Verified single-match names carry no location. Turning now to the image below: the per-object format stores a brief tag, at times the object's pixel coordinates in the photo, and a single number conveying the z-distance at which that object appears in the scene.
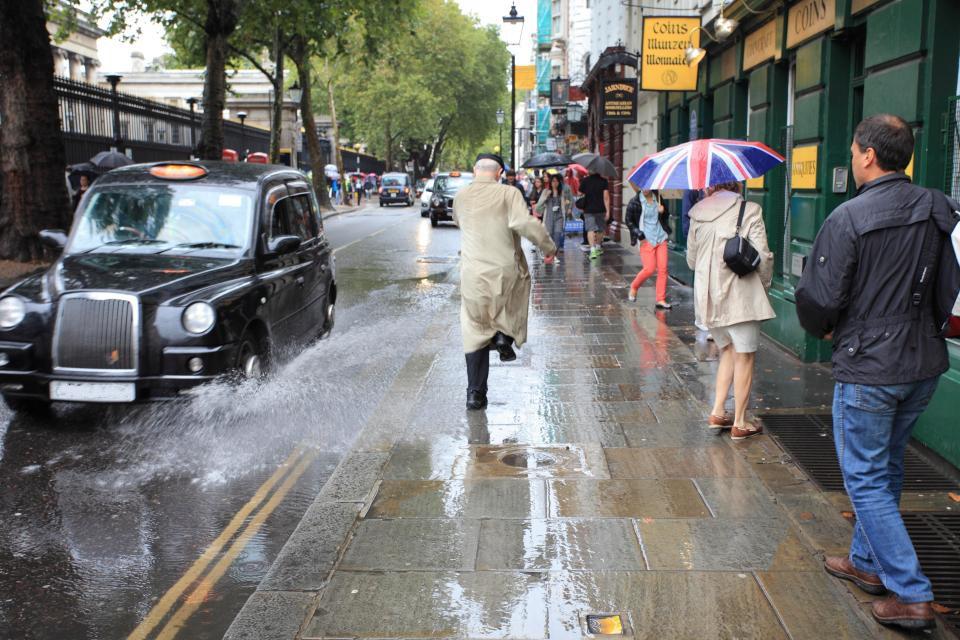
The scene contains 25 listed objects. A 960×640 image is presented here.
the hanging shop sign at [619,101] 20.33
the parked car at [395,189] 55.16
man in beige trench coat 7.11
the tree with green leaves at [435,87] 65.88
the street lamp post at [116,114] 24.52
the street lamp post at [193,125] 32.88
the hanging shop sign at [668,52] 14.91
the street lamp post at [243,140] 41.34
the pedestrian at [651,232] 12.59
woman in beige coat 6.32
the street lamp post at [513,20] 41.06
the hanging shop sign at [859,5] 7.85
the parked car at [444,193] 32.75
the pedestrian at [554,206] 19.89
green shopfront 6.58
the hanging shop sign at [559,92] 38.50
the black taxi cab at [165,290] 6.52
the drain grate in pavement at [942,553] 3.97
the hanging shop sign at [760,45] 11.03
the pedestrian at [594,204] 19.19
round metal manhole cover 5.88
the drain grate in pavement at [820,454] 5.58
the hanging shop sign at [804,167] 9.26
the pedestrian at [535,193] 26.02
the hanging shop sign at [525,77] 51.35
